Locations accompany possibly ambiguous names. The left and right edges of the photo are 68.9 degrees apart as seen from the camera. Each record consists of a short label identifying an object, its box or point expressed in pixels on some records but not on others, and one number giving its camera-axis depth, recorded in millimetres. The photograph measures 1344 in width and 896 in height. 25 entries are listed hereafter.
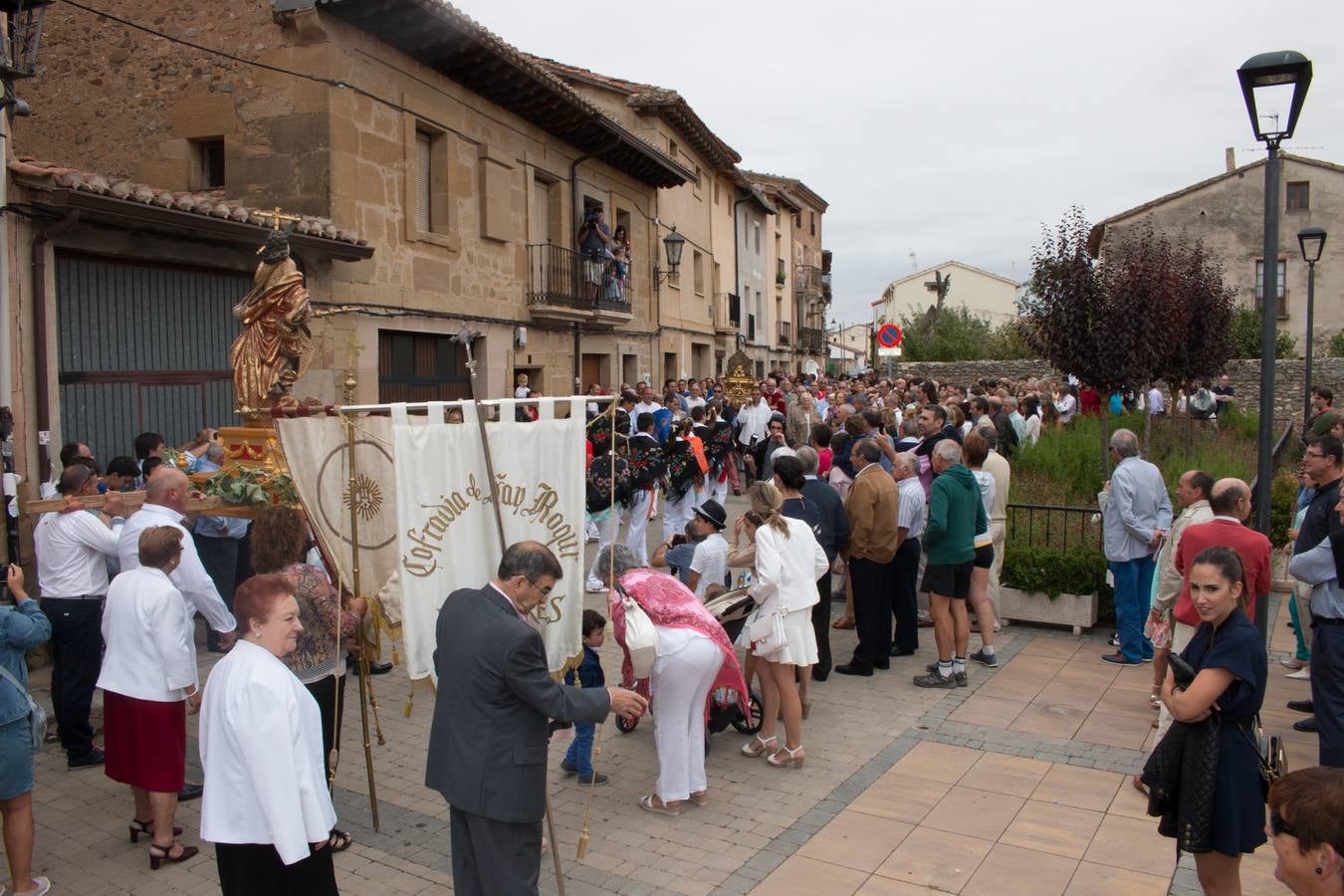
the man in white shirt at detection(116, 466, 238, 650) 5266
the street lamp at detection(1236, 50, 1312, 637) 5859
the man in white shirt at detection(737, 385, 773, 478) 15797
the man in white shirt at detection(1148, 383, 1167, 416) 19609
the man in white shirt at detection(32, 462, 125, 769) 5660
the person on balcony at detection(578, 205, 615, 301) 17844
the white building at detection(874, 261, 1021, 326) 68875
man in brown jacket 7340
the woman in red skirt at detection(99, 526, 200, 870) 4688
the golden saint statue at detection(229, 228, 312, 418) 6348
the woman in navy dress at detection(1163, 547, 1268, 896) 3553
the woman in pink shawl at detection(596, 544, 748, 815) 5133
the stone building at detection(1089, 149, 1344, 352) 32625
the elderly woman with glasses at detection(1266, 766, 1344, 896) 2170
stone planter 8594
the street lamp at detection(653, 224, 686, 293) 21625
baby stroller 6059
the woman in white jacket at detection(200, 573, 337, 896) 3104
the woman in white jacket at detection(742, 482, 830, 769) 5789
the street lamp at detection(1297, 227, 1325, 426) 14742
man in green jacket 7070
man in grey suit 3564
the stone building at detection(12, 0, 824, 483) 8820
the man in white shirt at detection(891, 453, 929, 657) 7797
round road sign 20938
